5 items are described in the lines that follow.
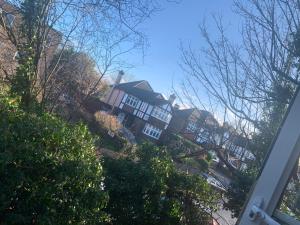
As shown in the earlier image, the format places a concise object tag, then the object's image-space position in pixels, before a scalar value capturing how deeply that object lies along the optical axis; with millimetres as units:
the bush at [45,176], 2627
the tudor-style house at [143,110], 32433
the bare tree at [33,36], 6433
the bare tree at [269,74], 4730
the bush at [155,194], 4483
